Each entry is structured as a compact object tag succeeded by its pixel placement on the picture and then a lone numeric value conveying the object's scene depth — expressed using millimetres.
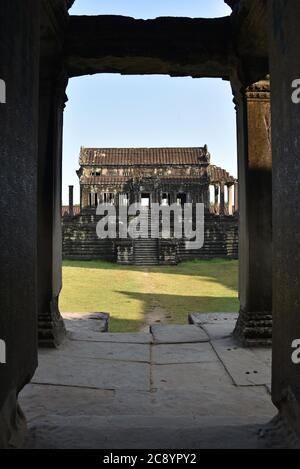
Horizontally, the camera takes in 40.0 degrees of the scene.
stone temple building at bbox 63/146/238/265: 30250
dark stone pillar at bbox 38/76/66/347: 4105
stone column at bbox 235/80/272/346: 4152
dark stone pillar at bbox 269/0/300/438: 1580
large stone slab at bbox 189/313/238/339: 4633
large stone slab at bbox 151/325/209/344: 4375
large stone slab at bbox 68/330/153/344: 4363
